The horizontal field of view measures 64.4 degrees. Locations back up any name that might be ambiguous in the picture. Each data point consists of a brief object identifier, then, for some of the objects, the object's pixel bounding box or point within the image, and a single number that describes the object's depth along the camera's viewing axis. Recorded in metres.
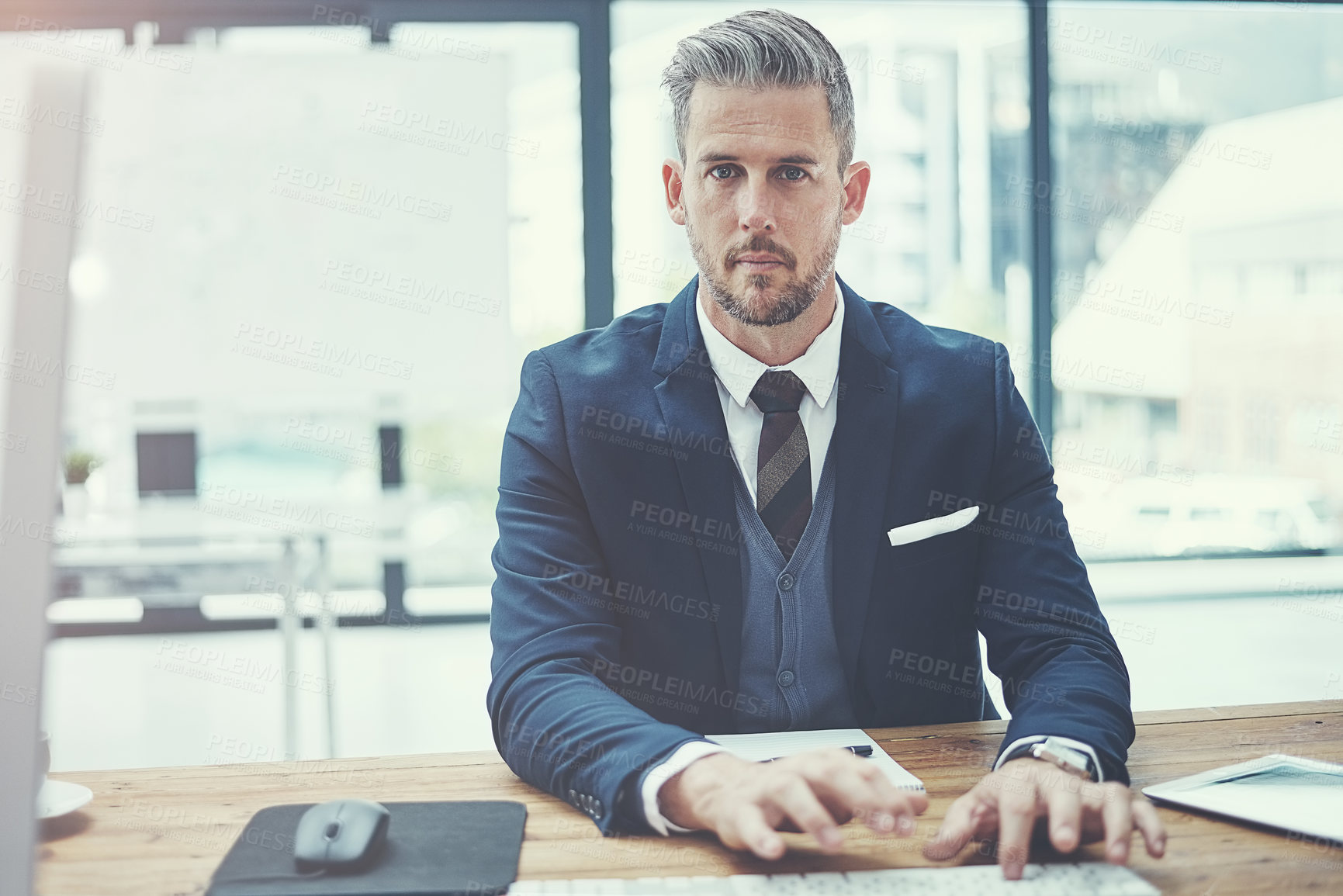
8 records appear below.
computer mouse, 0.77
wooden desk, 0.79
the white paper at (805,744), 0.97
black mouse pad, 0.76
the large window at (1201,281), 4.25
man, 1.20
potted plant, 3.03
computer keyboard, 0.75
